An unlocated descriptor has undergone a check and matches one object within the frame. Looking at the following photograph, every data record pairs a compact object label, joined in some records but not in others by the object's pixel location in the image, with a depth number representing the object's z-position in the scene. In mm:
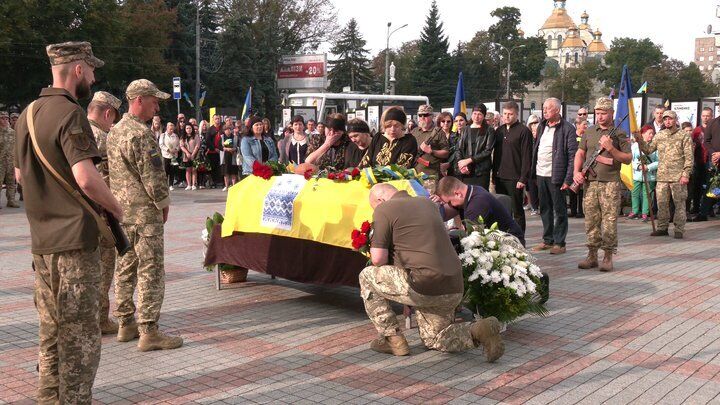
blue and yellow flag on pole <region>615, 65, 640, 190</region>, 11904
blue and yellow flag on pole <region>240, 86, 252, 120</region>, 23028
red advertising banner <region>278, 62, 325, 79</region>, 59250
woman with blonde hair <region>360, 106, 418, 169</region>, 7773
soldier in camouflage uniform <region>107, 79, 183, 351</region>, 5770
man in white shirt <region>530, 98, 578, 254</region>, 10180
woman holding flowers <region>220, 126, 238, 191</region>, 19703
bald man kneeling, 5566
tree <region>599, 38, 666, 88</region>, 119562
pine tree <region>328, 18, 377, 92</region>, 77625
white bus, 38969
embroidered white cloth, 7270
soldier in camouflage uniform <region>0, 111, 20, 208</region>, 15266
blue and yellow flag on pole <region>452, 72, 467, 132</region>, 15633
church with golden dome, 158500
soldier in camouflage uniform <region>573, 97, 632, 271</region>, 9148
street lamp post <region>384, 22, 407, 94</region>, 56125
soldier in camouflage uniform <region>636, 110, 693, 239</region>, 12391
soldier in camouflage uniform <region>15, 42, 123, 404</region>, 4098
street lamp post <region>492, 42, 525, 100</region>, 94375
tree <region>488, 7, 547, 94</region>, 100188
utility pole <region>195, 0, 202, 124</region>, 47875
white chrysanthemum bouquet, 6137
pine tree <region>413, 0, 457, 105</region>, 82250
